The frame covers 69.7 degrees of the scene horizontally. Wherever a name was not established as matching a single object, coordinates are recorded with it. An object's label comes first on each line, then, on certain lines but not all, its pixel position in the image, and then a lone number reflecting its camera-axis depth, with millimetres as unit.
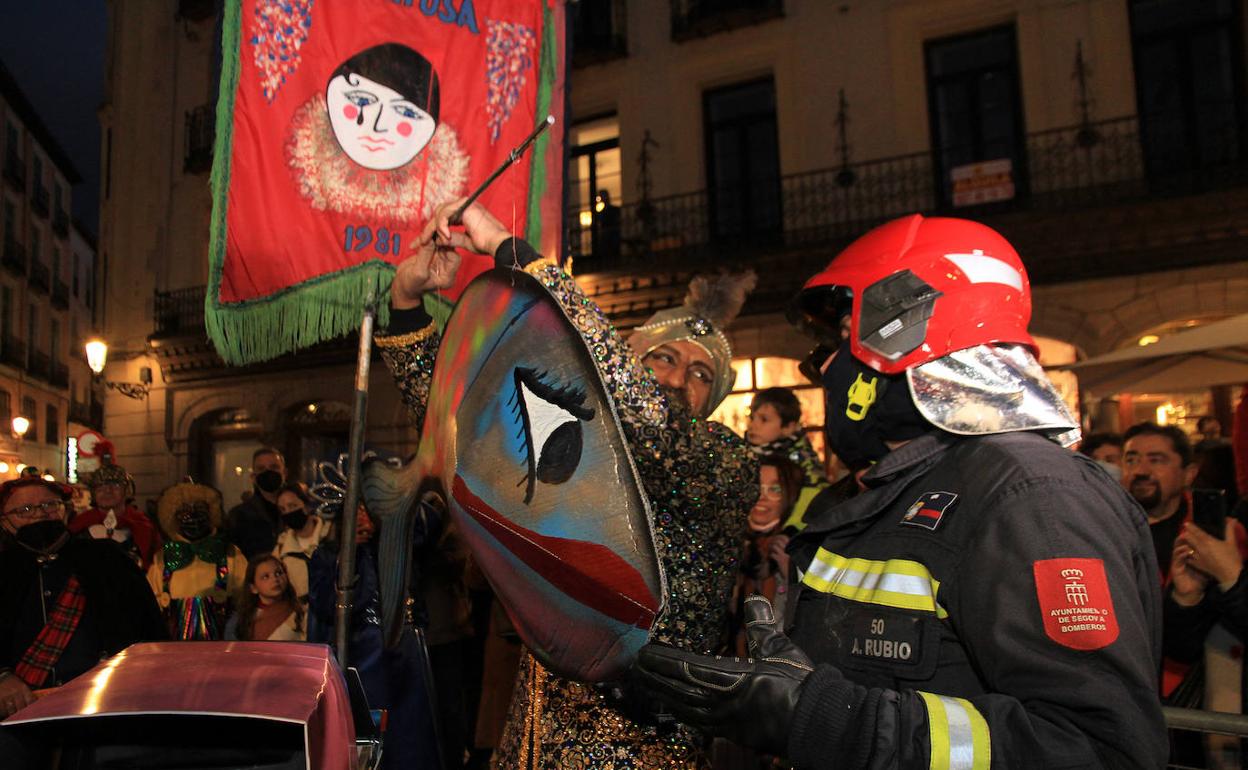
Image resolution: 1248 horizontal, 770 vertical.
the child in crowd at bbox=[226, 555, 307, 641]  5145
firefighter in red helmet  1098
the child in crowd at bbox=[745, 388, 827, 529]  4707
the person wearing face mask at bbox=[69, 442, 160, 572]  6422
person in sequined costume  1950
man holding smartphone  2705
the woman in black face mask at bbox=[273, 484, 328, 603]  5797
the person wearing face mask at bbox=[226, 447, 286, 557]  7188
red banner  3008
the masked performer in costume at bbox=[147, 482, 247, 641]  5633
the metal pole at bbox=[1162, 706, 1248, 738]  2234
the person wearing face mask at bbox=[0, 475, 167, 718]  4051
